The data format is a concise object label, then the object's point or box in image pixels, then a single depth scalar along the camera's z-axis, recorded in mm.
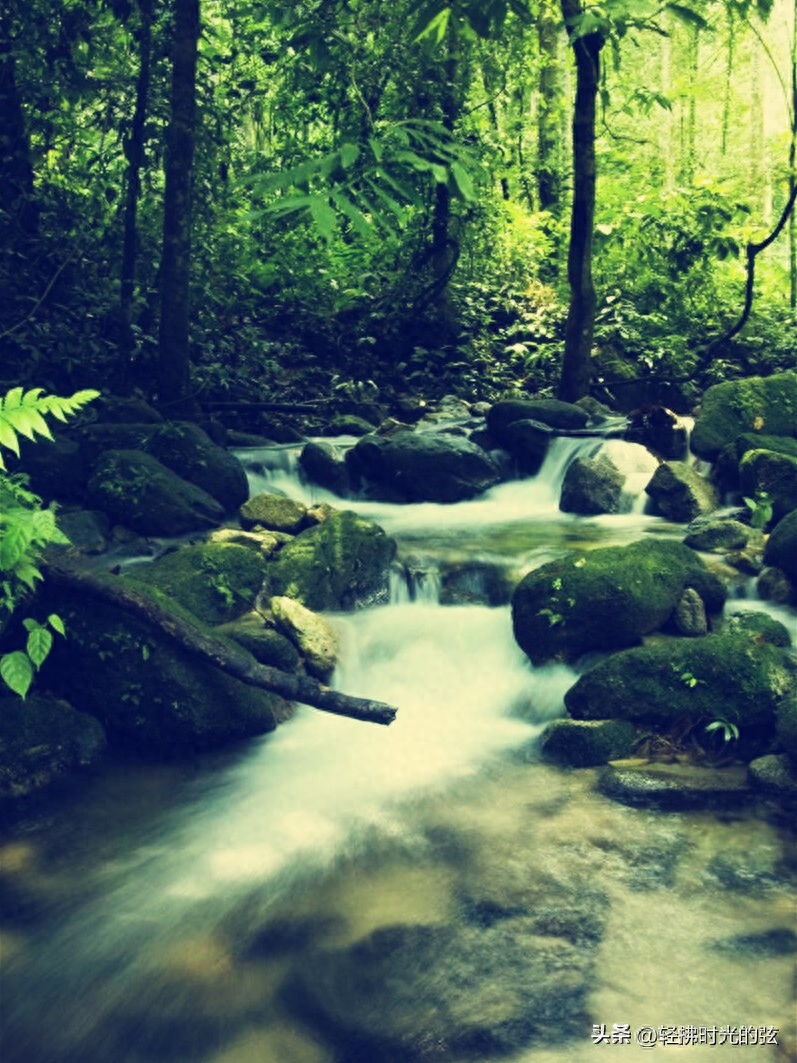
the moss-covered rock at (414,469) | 11578
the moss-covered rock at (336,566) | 8172
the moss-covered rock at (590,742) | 5926
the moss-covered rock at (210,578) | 7473
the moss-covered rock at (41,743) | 5617
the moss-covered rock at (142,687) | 6141
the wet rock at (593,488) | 10828
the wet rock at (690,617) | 6930
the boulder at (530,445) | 12297
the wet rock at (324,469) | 11641
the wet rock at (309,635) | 7152
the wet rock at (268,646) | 6840
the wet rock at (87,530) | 8789
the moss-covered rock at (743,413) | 11000
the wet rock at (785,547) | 7496
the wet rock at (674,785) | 5387
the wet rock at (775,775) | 5398
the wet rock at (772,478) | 9297
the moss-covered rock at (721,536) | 8625
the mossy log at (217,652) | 5859
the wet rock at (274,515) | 9352
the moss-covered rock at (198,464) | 10242
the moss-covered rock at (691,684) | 5918
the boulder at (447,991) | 3613
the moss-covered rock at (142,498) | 9258
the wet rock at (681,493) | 10180
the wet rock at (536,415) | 12688
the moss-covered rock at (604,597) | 6773
